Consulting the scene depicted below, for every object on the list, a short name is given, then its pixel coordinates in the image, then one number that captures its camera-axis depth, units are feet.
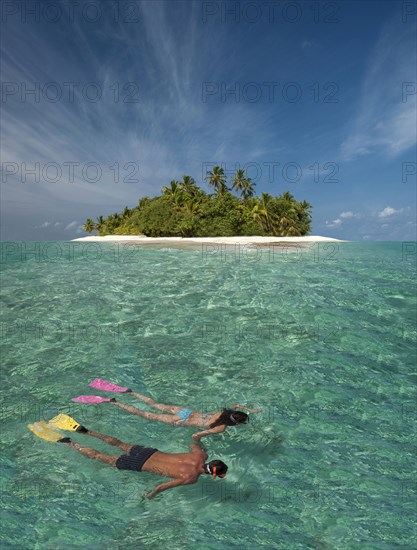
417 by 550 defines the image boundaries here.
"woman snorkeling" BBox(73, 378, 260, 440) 21.89
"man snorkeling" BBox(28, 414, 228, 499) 17.39
